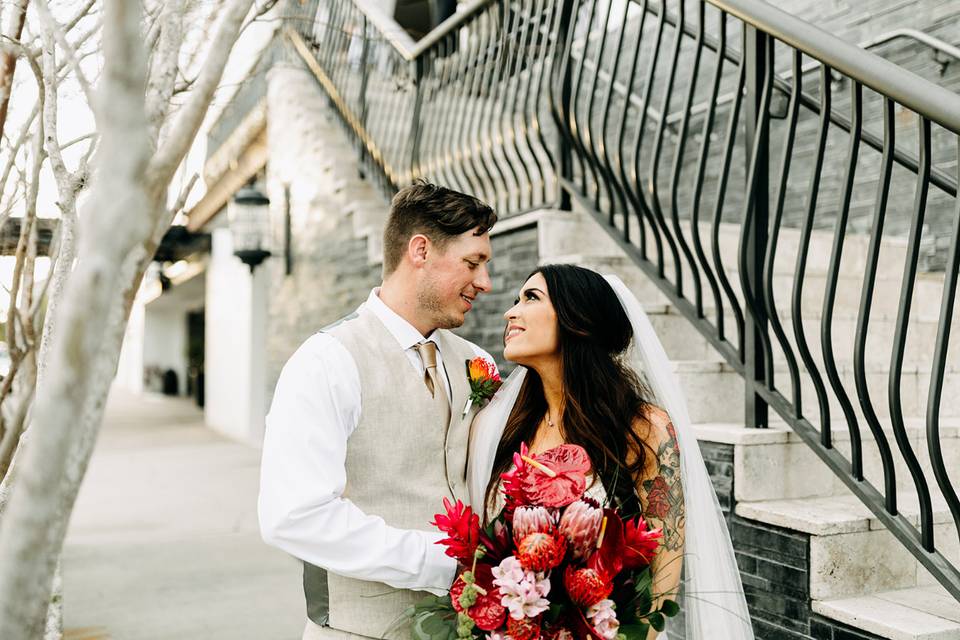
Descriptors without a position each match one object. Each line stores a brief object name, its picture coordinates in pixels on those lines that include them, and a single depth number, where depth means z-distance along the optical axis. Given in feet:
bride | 6.42
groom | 5.50
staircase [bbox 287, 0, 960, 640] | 7.60
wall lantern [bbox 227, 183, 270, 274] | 29.53
